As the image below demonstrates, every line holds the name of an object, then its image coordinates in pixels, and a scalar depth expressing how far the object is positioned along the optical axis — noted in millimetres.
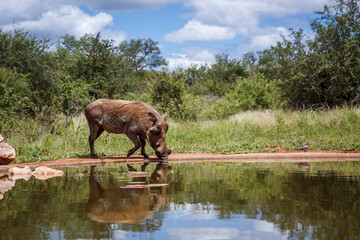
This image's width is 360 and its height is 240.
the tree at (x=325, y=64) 22766
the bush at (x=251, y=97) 27617
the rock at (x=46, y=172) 10497
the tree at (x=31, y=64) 23547
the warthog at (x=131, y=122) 12977
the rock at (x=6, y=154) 12094
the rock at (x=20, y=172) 10391
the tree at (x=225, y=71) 48906
